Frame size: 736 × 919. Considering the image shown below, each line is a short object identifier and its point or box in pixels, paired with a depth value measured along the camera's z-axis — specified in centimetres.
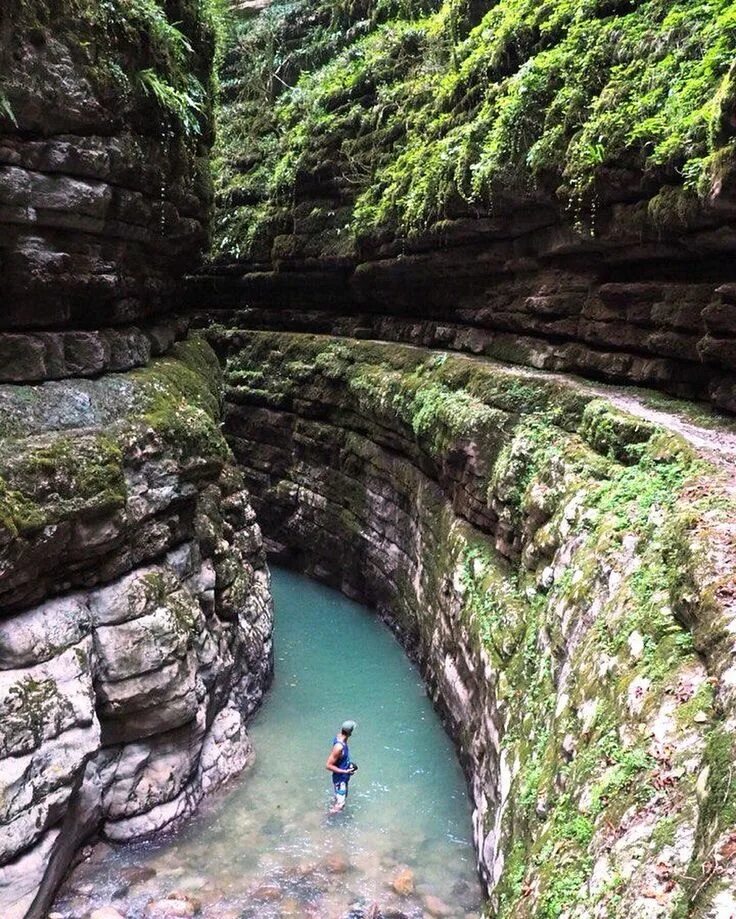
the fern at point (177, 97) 893
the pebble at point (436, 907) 722
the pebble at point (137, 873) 757
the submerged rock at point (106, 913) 699
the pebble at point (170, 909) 706
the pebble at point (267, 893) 740
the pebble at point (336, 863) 781
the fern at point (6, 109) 688
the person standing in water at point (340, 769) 875
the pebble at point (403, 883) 752
